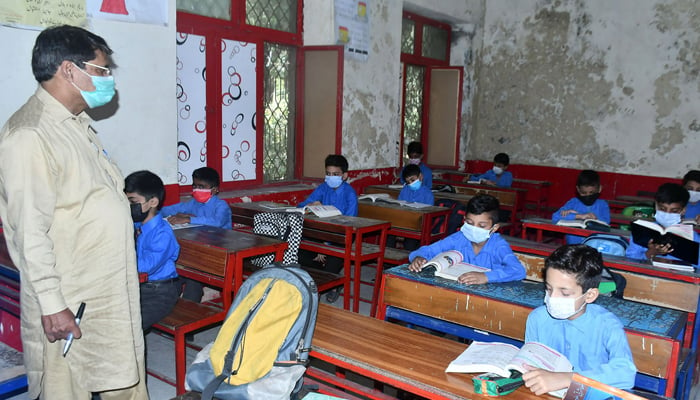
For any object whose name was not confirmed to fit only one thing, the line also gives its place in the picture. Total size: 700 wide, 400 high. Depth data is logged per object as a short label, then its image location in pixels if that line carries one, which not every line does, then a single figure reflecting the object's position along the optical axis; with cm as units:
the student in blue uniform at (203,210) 351
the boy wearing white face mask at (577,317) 167
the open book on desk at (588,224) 370
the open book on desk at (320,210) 385
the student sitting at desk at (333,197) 424
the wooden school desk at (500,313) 175
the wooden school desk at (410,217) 412
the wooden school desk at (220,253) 276
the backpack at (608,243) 311
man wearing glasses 152
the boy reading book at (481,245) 247
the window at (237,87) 429
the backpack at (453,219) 440
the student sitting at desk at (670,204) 340
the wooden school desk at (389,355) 153
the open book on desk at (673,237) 286
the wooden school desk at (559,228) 363
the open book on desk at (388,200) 438
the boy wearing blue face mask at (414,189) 484
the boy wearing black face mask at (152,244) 254
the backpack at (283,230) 323
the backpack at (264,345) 160
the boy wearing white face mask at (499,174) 659
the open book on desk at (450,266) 238
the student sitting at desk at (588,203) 421
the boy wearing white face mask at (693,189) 452
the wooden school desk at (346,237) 356
